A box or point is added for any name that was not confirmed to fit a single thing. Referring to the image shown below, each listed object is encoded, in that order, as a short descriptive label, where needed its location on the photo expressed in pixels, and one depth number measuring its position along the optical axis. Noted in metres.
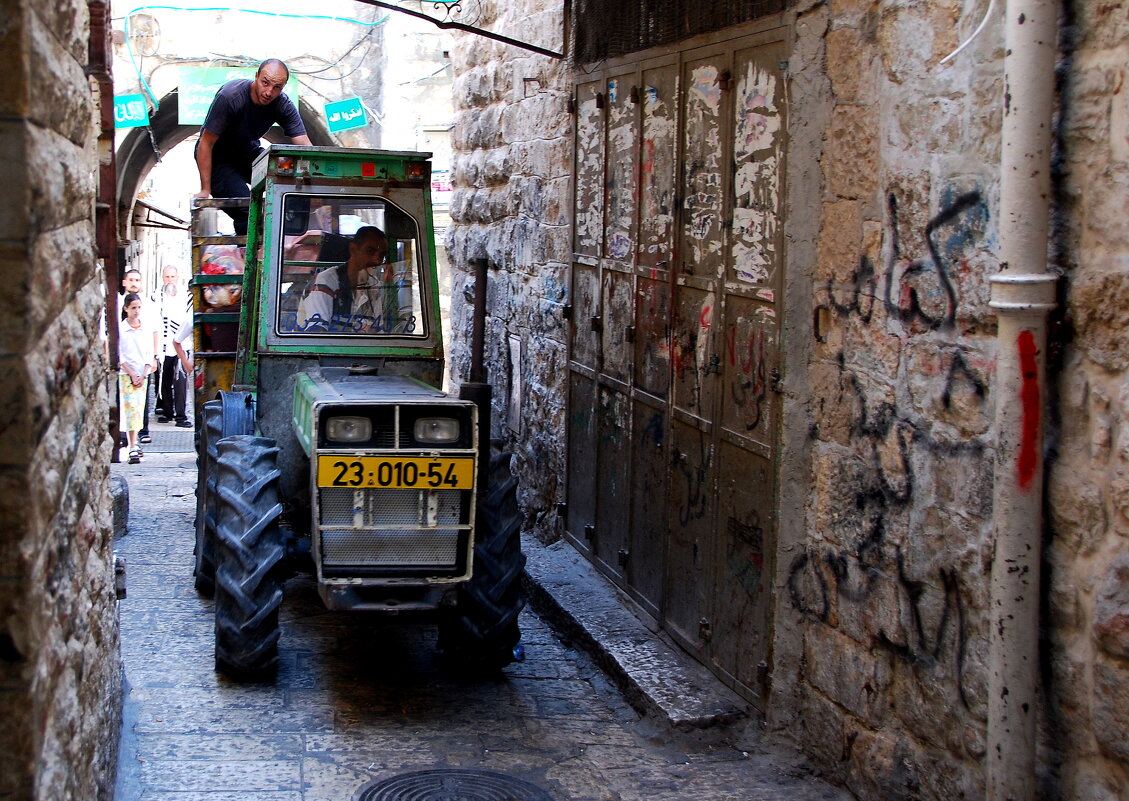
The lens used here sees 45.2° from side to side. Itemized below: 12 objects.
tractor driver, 6.39
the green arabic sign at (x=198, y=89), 18.00
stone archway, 19.16
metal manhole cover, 4.68
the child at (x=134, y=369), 12.08
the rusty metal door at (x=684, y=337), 5.19
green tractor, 5.29
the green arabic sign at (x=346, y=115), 18.17
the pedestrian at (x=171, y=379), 15.52
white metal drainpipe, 3.38
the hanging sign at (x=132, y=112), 17.47
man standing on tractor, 8.27
